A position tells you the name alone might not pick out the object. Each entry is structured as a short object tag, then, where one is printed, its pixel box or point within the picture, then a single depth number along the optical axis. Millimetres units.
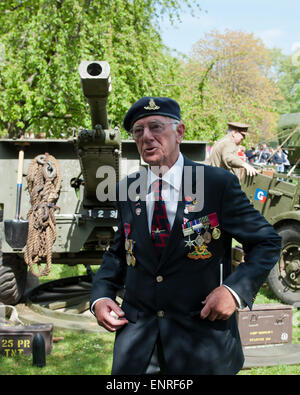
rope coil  5484
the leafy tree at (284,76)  39381
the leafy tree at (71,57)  10586
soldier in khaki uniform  6718
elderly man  2012
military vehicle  6254
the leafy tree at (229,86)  11570
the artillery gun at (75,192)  5184
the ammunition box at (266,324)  4641
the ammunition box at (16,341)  4504
